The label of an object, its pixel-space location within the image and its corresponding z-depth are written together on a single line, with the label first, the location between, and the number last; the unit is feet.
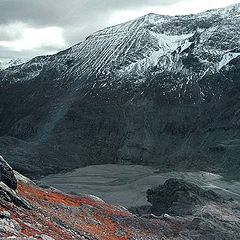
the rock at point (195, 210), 233.55
